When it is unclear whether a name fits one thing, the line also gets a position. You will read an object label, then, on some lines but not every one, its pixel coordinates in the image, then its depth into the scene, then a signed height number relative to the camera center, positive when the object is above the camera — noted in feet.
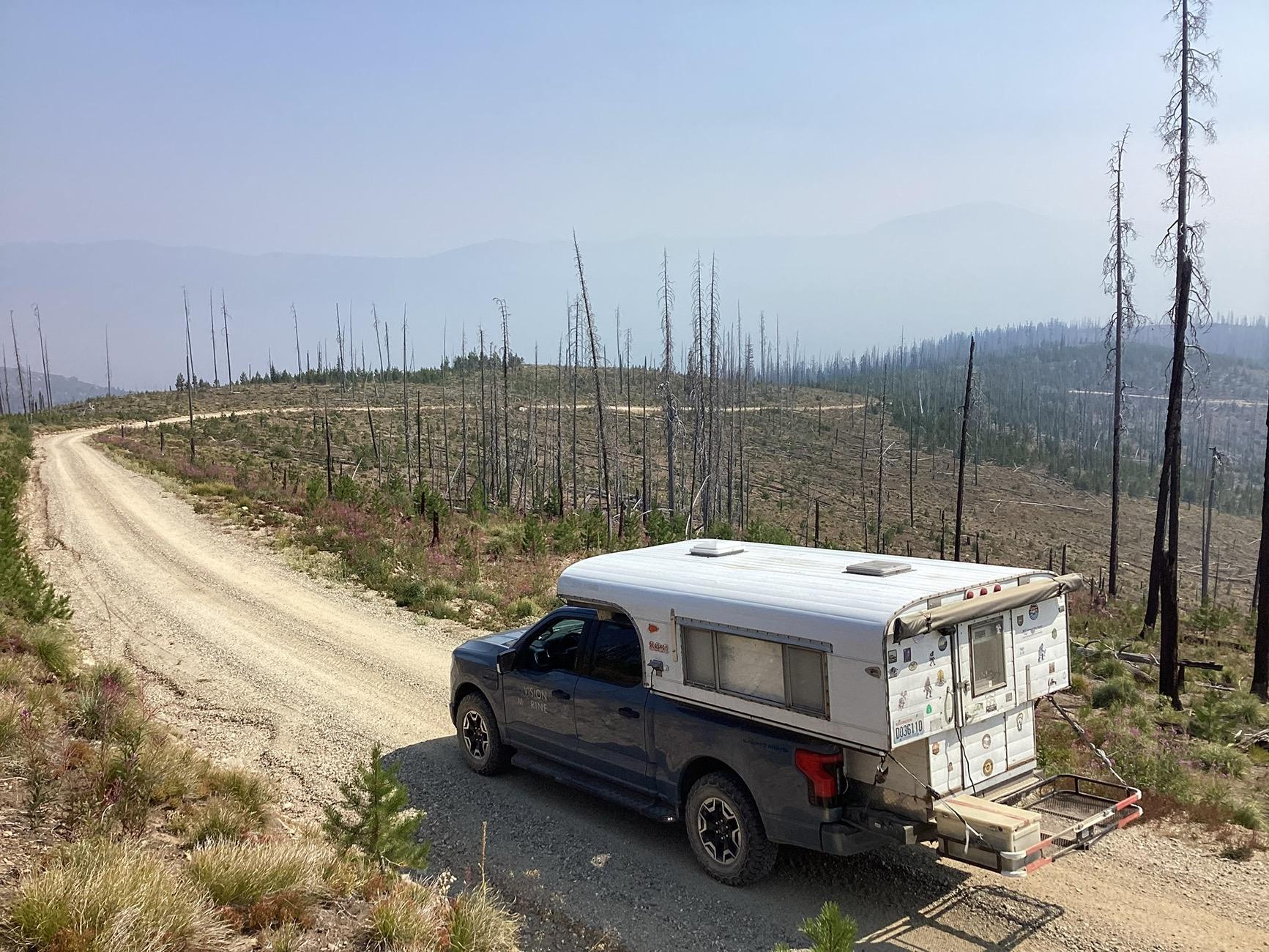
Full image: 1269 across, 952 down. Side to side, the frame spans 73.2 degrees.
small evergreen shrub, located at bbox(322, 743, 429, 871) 20.29 -10.53
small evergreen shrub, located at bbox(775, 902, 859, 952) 12.72 -8.29
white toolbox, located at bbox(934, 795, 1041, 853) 17.54 -9.37
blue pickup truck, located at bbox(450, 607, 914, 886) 19.40 -9.78
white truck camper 18.21 -6.96
